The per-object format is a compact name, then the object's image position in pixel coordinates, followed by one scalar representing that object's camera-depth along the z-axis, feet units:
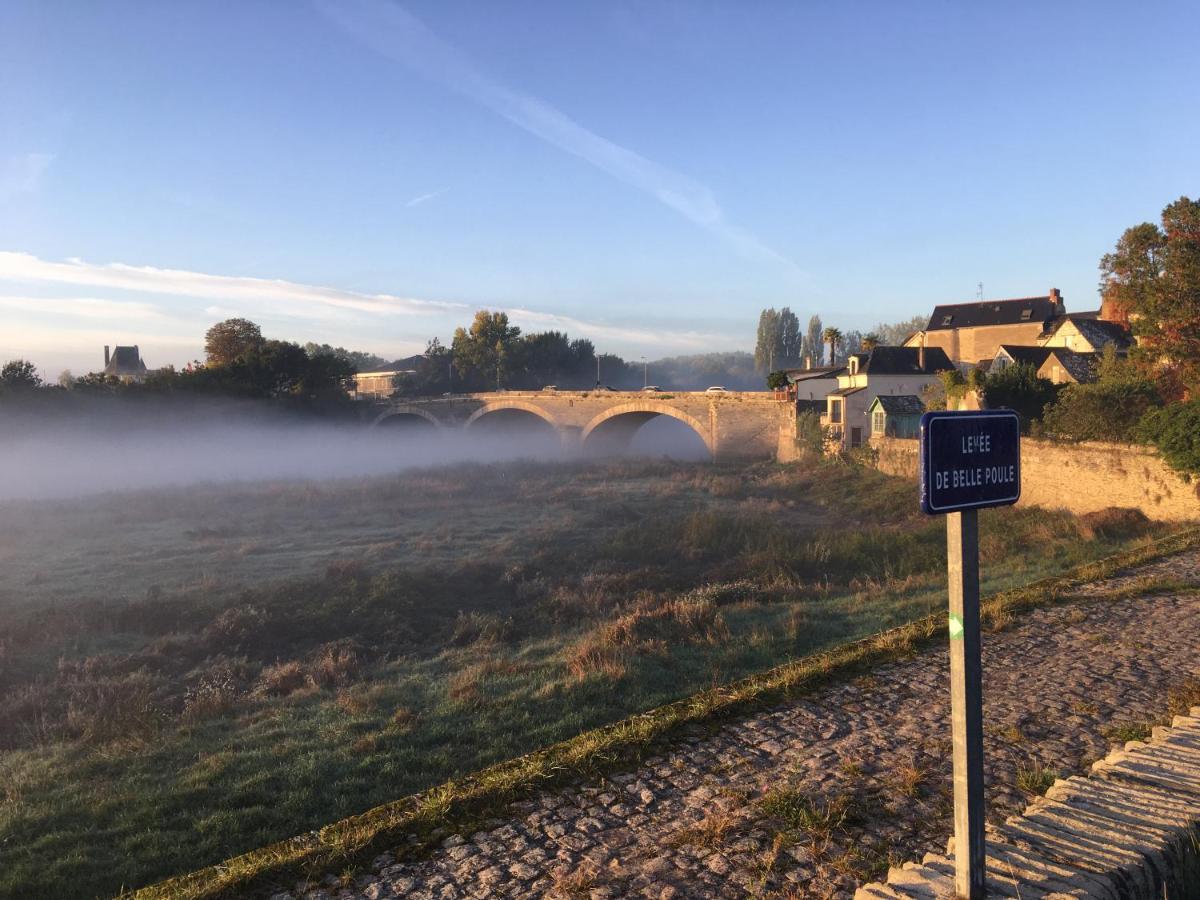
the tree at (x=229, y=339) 277.03
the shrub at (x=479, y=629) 48.47
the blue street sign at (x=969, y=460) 11.76
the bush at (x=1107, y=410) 79.41
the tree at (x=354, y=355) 391.04
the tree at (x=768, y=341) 428.15
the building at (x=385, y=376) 348.57
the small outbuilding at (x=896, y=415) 130.93
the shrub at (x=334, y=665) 40.19
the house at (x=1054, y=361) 130.31
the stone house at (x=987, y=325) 212.23
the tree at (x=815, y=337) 448.24
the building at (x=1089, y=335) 147.23
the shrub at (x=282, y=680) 39.09
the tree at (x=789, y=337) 433.89
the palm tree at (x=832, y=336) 217.97
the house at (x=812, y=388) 157.28
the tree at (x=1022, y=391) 104.47
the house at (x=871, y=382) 144.46
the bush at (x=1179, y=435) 63.98
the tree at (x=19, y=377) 177.78
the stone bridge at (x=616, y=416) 166.09
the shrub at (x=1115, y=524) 65.44
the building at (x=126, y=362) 364.17
